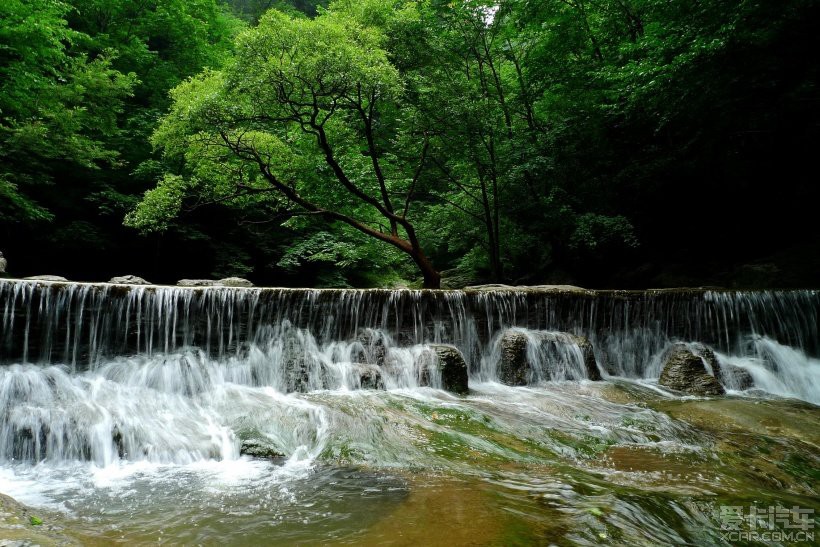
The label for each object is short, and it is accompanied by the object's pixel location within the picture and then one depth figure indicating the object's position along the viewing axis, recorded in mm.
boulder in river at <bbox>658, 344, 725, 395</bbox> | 7719
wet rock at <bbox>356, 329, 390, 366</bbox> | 8078
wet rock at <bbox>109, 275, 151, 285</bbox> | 10205
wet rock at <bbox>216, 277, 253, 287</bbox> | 11133
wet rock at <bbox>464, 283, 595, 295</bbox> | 9953
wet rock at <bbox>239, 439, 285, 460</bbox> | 4672
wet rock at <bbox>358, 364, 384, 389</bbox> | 7176
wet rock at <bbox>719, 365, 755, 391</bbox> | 8234
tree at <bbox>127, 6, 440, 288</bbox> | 9555
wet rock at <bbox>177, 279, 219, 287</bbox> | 10934
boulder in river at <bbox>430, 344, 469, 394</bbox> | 7336
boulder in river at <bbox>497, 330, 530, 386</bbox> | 8172
